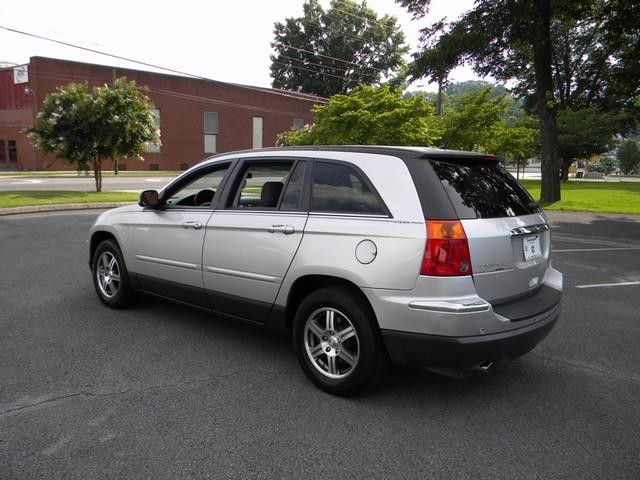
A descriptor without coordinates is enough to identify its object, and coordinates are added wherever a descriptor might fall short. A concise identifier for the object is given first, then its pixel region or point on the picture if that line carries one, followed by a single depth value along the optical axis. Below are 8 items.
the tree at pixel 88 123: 16.77
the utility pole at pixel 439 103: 30.26
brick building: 38.56
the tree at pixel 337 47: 59.84
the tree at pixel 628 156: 74.69
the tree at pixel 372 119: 18.02
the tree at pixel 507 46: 15.72
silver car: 2.90
